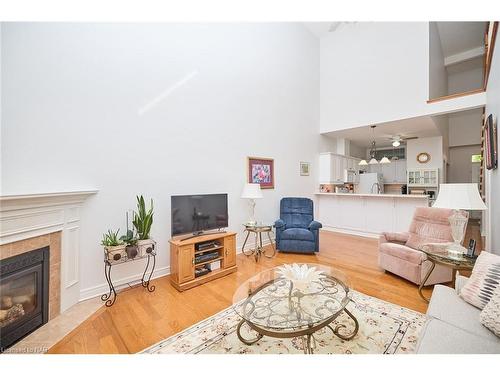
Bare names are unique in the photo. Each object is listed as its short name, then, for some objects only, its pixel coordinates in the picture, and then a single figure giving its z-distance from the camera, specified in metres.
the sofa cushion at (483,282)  1.35
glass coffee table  1.34
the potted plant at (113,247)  2.17
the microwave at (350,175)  6.17
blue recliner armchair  3.67
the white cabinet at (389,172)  7.43
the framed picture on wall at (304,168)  5.17
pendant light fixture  5.01
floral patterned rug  1.53
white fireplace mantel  1.60
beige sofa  1.10
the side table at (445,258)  1.87
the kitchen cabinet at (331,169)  5.59
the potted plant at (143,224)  2.42
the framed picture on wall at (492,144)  2.25
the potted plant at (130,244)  2.26
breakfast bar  4.47
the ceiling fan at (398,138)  5.87
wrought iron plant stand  2.23
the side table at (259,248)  3.52
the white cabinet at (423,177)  5.66
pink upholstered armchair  2.44
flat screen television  2.75
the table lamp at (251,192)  3.57
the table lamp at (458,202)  1.85
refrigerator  6.28
